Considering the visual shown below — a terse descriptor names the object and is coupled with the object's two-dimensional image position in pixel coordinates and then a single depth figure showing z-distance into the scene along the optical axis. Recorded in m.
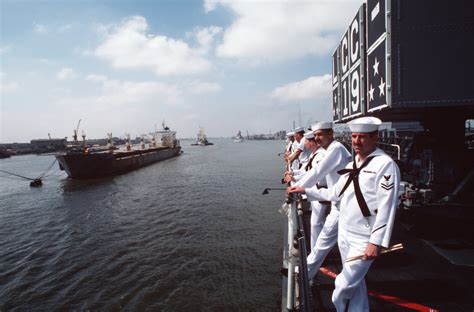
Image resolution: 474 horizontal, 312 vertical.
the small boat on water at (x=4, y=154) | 88.38
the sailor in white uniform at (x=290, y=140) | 10.90
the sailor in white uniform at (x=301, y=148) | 7.74
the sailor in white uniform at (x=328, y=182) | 3.81
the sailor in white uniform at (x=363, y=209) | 2.58
